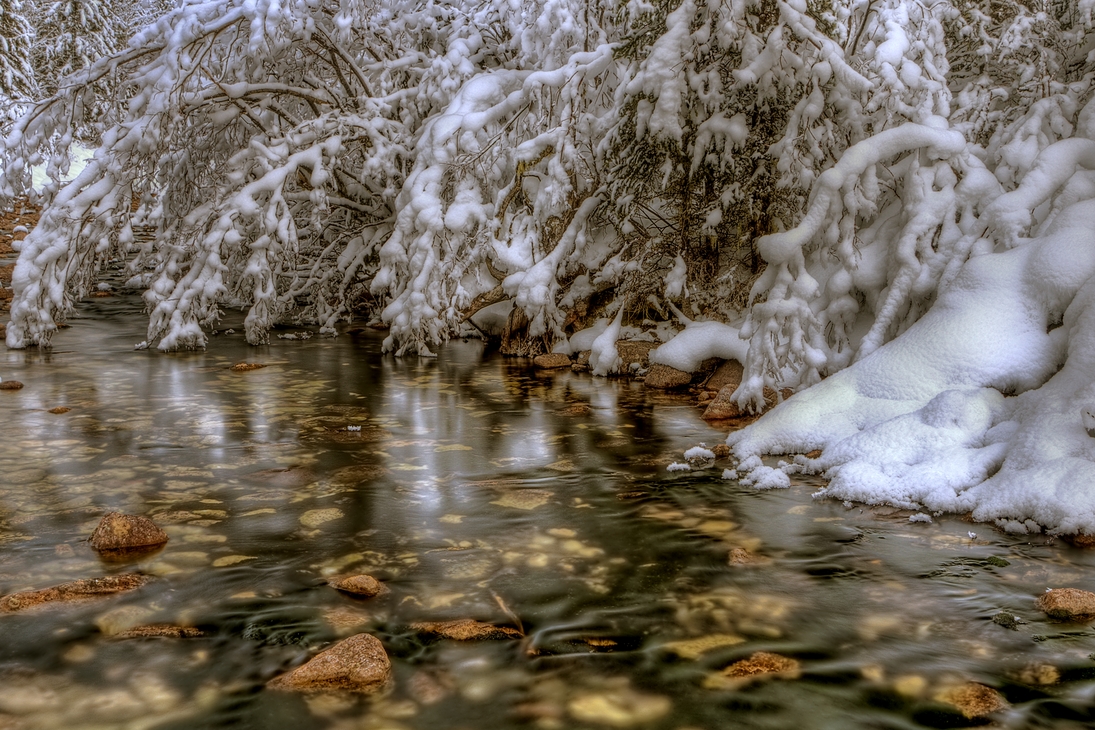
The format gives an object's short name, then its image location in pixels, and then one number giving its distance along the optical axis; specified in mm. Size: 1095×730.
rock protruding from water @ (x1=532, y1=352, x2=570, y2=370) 7781
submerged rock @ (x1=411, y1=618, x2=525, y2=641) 2508
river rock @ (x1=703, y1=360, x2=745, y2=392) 6309
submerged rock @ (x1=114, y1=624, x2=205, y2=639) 2473
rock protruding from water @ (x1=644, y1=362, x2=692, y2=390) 6707
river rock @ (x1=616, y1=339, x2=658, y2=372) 7406
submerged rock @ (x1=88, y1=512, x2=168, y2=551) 3117
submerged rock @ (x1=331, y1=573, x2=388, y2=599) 2773
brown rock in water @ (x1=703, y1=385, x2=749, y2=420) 5533
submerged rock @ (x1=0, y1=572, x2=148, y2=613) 2645
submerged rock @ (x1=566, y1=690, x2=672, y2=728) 2100
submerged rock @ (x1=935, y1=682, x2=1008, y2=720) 2117
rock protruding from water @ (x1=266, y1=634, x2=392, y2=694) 2236
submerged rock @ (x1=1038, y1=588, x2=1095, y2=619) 2584
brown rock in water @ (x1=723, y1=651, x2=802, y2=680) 2301
